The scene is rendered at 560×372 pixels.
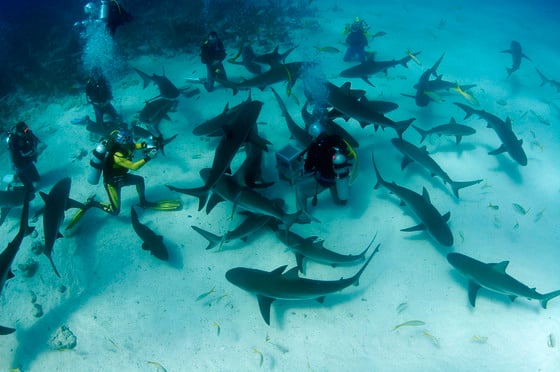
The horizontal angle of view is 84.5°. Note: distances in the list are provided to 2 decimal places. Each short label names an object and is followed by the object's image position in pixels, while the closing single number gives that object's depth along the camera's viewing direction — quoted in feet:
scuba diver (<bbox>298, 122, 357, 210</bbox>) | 17.11
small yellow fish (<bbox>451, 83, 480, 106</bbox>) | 30.84
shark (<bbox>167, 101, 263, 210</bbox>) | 17.69
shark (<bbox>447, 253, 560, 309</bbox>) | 16.90
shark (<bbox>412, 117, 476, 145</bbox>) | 26.50
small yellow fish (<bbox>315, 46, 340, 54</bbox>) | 38.52
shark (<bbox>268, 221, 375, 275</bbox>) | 18.66
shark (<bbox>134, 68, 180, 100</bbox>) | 29.78
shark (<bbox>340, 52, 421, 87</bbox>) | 32.96
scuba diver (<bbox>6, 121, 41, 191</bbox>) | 25.58
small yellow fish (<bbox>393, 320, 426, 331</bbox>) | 16.97
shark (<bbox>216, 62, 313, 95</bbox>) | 26.81
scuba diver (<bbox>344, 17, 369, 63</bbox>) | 38.70
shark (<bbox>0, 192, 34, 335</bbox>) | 17.10
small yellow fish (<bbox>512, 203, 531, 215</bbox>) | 23.17
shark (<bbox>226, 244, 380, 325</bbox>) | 16.61
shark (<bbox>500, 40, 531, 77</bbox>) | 40.48
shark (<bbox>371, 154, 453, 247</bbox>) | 19.30
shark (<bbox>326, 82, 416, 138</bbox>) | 22.54
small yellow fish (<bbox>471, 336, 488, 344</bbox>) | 16.83
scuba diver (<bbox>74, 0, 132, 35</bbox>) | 30.42
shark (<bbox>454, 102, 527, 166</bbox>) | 25.14
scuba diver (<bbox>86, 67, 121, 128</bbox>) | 29.73
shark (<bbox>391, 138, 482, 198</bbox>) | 22.49
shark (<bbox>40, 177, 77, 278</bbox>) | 19.12
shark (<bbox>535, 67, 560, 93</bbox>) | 39.52
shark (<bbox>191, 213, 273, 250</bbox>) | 19.62
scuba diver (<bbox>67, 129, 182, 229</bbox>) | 20.24
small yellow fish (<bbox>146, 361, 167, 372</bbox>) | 16.48
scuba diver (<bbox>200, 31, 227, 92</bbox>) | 31.09
